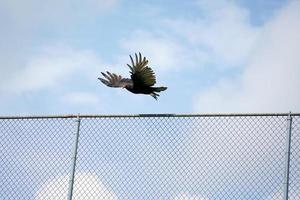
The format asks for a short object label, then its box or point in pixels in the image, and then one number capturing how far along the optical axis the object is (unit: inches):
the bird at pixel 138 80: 715.4
